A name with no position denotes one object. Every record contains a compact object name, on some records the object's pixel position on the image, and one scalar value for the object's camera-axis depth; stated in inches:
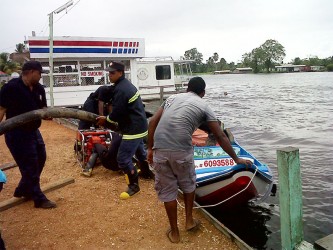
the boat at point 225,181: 217.6
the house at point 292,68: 4768.7
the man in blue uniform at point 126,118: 193.2
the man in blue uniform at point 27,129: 169.5
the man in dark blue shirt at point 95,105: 291.1
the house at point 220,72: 5765.3
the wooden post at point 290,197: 130.9
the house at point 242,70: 5325.3
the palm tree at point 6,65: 1678.2
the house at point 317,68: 4690.9
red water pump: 272.8
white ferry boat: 637.9
